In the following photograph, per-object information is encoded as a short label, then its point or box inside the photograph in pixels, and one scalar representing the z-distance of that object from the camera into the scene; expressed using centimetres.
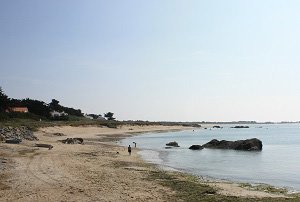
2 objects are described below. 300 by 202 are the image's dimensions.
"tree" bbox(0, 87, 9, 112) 6296
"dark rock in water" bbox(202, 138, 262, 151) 3780
